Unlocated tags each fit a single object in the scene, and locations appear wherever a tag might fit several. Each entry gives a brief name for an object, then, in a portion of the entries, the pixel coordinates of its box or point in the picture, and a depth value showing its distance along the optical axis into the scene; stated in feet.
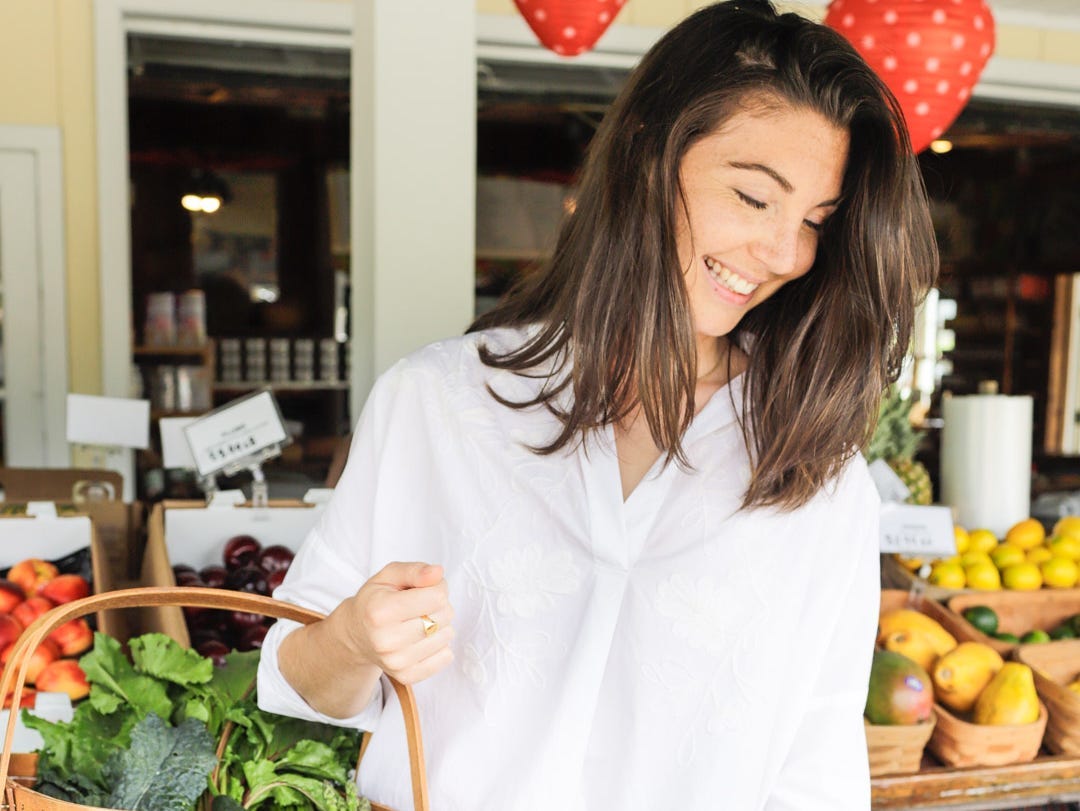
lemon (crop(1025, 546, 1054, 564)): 7.52
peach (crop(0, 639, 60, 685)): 5.48
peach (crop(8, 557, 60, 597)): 6.38
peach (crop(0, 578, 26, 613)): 6.01
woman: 3.32
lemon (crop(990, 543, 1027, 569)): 7.46
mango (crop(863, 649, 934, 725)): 5.49
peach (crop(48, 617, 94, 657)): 5.68
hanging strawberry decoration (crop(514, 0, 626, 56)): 6.23
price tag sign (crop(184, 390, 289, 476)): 6.98
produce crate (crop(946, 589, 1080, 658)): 6.91
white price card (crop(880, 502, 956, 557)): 6.82
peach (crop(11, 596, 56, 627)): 5.88
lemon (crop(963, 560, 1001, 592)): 7.20
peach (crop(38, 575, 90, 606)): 6.15
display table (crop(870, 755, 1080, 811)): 5.38
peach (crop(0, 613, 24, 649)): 5.66
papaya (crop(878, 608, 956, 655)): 6.20
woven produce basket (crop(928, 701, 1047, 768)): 5.50
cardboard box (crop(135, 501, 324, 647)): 7.16
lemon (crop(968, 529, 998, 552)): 7.72
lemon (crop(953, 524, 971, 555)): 7.74
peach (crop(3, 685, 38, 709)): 5.02
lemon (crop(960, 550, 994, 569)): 7.39
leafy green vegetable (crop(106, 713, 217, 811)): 3.22
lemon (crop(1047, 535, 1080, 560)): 7.58
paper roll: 8.40
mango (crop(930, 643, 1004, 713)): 5.89
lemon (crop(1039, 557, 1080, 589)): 7.30
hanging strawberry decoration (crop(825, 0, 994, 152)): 6.07
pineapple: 8.32
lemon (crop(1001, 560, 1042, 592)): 7.23
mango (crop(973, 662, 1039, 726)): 5.60
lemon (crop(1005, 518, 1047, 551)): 7.87
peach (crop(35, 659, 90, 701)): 5.29
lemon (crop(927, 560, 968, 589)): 7.16
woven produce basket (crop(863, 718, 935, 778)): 5.36
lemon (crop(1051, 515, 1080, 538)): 8.03
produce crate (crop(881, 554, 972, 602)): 7.02
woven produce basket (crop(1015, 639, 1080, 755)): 5.67
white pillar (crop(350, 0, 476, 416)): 6.36
